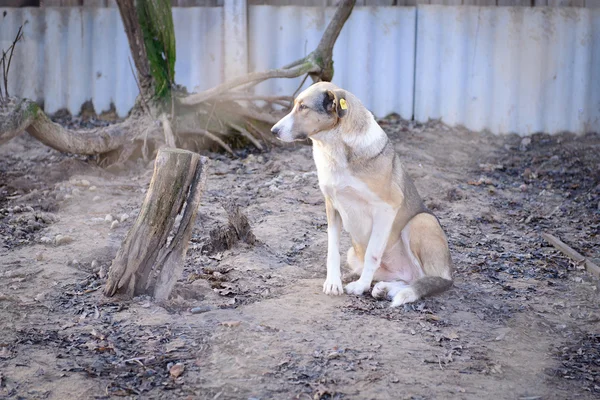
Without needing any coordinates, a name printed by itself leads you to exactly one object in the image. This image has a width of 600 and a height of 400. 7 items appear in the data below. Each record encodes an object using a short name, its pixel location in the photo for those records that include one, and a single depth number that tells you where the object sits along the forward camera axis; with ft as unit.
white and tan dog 16.21
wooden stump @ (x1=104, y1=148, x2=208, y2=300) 15.01
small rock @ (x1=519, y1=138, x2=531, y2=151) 30.81
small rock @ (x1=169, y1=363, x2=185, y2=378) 12.38
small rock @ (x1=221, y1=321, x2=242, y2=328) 14.07
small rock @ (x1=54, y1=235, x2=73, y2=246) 18.48
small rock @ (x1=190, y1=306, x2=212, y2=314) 14.92
